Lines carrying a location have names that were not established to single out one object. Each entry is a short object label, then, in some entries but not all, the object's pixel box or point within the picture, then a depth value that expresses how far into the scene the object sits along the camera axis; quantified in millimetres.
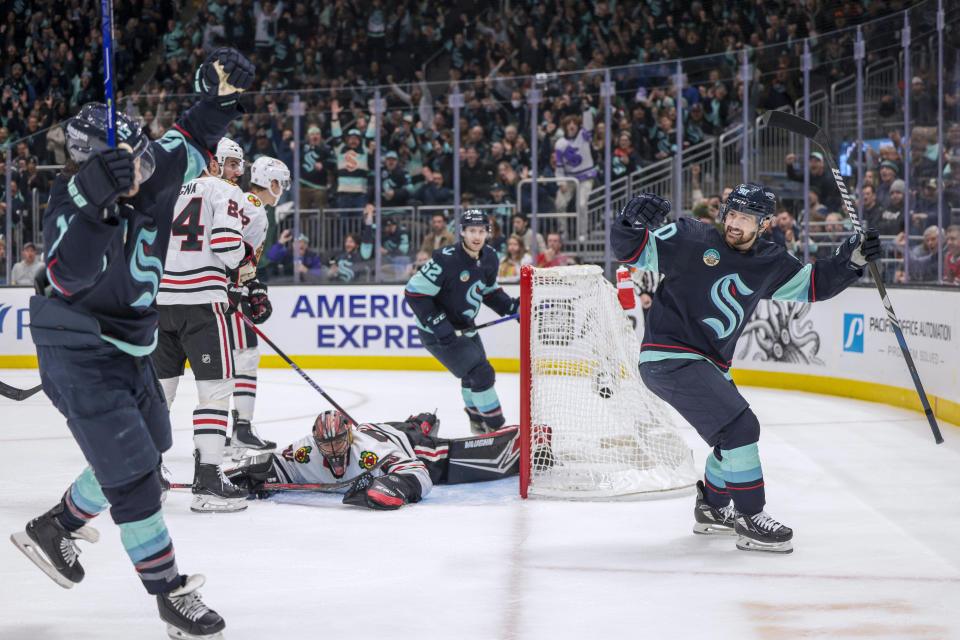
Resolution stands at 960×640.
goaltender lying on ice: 8258
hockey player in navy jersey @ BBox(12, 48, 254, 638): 4992
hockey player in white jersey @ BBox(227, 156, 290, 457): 9906
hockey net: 8906
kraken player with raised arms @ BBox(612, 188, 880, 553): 7129
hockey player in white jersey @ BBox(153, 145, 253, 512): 8539
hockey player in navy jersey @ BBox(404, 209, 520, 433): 10594
